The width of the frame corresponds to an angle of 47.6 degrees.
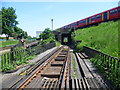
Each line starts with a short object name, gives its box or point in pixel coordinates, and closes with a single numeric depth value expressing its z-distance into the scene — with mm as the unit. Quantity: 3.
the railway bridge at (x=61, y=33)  42378
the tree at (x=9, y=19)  53019
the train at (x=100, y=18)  30681
